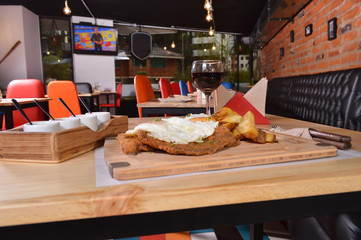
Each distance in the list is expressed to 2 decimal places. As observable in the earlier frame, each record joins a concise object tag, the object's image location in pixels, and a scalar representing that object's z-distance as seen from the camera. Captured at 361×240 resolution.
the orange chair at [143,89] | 2.75
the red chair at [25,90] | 3.32
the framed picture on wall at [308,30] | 3.92
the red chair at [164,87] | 3.67
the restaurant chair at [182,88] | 5.79
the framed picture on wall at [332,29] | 3.07
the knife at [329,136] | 0.65
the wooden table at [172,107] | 2.05
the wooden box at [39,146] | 0.58
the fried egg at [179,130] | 0.56
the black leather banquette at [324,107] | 1.04
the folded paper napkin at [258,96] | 1.06
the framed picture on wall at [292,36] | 4.85
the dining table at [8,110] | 2.34
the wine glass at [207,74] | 0.95
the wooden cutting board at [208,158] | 0.47
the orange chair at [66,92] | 2.86
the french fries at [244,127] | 0.65
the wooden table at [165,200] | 0.40
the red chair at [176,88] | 5.95
